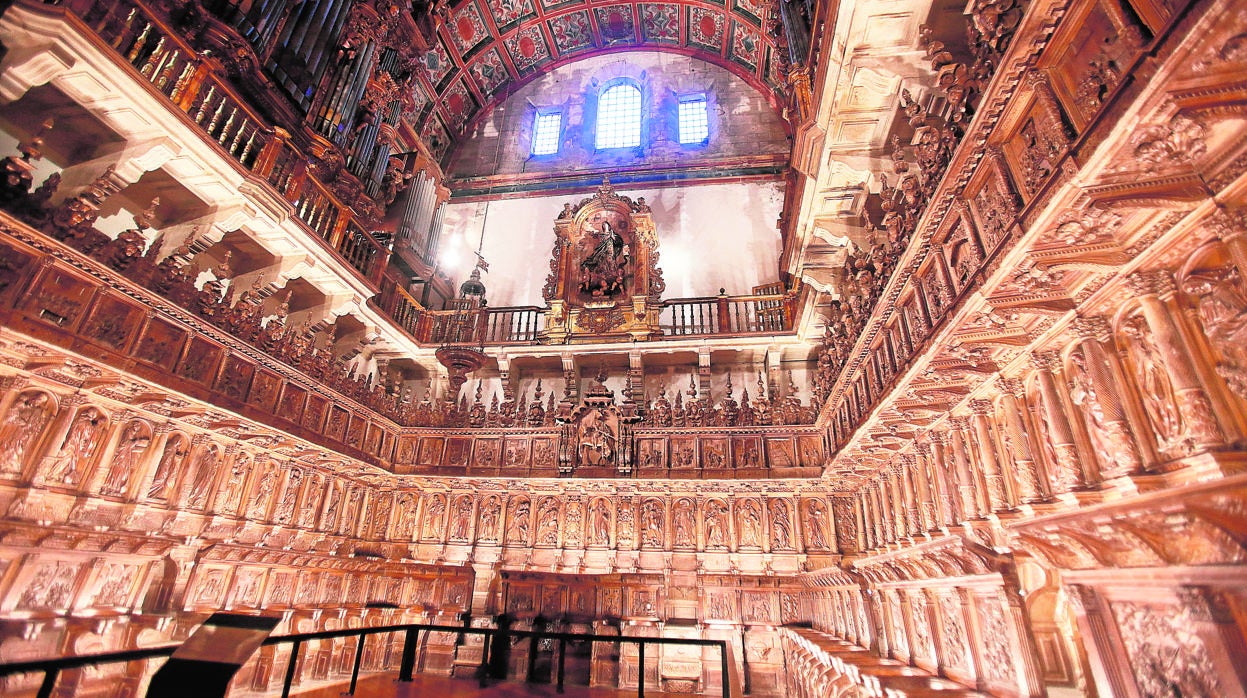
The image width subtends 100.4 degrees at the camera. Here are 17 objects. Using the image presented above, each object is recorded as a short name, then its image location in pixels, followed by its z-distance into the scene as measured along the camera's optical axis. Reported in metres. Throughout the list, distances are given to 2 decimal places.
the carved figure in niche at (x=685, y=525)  9.42
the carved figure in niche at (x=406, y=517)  10.10
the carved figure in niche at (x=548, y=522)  9.77
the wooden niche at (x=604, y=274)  11.47
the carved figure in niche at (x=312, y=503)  8.55
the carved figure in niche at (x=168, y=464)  6.37
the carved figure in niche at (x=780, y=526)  9.16
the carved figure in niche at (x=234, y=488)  7.20
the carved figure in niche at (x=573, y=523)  9.69
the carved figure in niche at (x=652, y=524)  9.50
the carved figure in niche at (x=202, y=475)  6.82
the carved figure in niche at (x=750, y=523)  9.24
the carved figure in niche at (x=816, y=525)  9.06
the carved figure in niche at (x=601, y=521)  9.62
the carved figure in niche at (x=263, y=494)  7.65
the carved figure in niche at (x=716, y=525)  9.33
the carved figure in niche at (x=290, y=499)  8.10
